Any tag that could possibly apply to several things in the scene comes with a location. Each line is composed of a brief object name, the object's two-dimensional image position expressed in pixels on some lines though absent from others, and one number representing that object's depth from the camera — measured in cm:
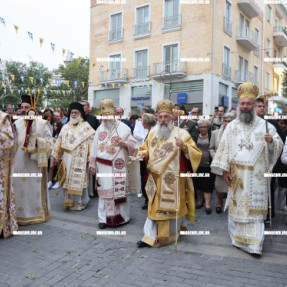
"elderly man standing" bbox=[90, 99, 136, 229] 546
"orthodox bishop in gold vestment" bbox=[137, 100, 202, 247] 450
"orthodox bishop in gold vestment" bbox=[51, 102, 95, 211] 641
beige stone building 2025
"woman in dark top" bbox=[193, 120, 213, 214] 638
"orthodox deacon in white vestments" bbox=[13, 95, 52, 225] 548
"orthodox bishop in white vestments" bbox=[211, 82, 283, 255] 423
